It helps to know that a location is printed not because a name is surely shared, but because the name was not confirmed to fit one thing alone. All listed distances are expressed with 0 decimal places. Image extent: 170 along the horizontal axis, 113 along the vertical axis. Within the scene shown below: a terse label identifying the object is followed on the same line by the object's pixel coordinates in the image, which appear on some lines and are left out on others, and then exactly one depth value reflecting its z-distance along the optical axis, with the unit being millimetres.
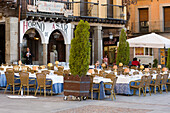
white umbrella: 22859
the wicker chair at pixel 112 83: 14797
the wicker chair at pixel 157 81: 17886
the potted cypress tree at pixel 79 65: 13586
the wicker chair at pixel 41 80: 15547
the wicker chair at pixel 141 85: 16453
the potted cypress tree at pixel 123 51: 24062
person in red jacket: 26228
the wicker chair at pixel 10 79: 16203
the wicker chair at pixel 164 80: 18459
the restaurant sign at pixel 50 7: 27616
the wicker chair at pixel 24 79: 15766
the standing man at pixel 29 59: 25939
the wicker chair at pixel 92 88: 14314
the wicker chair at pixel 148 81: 17047
